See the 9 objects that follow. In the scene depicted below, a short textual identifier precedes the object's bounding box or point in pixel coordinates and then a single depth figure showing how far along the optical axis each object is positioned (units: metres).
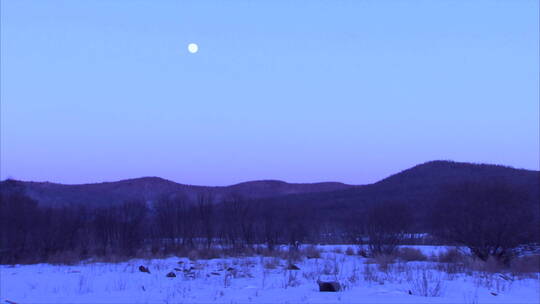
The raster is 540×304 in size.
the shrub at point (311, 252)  24.53
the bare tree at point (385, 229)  27.31
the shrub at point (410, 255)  23.94
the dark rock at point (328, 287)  12.16
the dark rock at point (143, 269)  18.34
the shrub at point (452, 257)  22.45
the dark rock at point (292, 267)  18.58
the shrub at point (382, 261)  18.92
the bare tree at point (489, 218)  21.20
